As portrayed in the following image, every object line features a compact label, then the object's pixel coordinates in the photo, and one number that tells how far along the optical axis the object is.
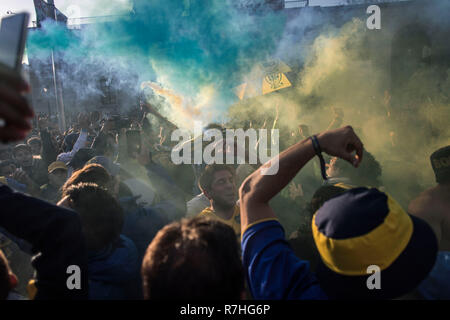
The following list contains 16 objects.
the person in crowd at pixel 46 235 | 1.11
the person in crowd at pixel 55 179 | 3.62
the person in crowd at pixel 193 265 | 0.85
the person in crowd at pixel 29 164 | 4.38
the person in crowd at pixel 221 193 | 2.49
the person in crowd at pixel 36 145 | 5.44
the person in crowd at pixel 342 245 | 0.92
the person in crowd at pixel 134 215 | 2.12
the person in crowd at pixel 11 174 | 3.22
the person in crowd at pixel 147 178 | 3.02
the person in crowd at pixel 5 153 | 5.13
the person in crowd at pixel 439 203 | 1.98
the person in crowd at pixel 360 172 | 2.91
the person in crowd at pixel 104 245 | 1.49
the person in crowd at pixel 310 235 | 1.70
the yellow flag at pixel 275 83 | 4.62
